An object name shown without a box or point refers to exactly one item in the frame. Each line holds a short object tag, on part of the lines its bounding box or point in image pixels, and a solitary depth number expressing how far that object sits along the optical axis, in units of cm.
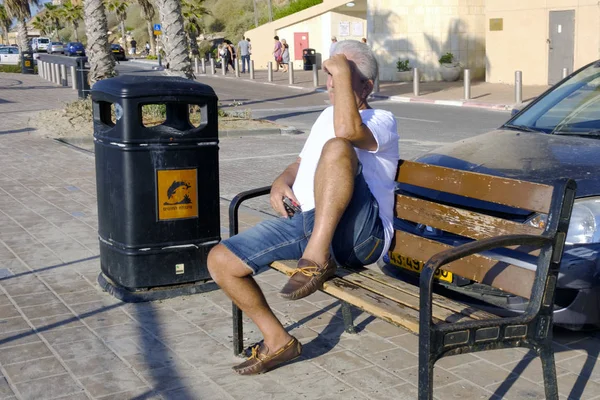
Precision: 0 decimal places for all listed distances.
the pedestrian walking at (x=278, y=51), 4253
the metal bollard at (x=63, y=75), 3152
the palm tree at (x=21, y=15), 4710
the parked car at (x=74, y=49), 6988
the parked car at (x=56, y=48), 7531
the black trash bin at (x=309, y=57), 4231
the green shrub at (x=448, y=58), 3222
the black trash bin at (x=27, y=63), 4459
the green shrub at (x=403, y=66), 3344
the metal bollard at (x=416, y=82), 2663
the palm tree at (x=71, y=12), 8825
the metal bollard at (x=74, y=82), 2666
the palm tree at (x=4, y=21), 6654
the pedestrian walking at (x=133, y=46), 8106
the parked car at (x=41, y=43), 7994
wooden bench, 339
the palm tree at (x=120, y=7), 7062
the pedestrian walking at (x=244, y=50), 4400
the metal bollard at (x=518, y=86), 2236
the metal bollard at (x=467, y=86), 2428
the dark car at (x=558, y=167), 456
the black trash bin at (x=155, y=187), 546
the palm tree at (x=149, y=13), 7095
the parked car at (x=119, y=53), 6479
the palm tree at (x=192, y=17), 5369
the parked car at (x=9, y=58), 5463
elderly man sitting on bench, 403
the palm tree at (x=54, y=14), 8994
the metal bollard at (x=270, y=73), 3559
